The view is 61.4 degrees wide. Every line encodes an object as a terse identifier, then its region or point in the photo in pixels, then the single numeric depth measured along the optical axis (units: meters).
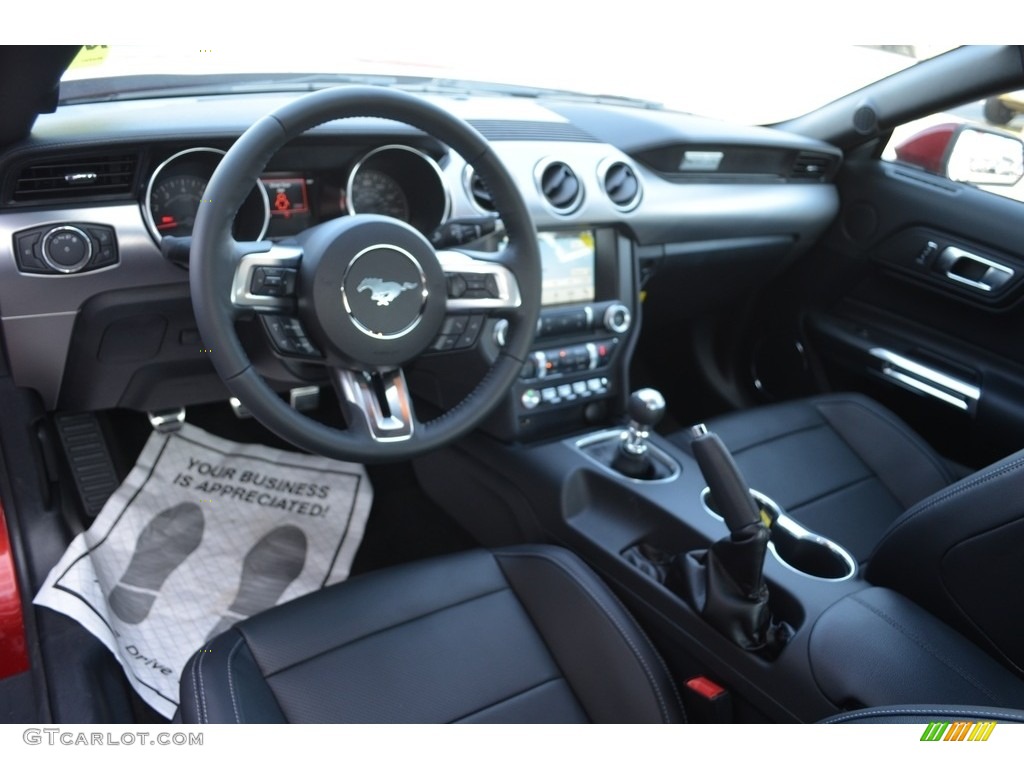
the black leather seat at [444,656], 1.15
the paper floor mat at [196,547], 1.62
